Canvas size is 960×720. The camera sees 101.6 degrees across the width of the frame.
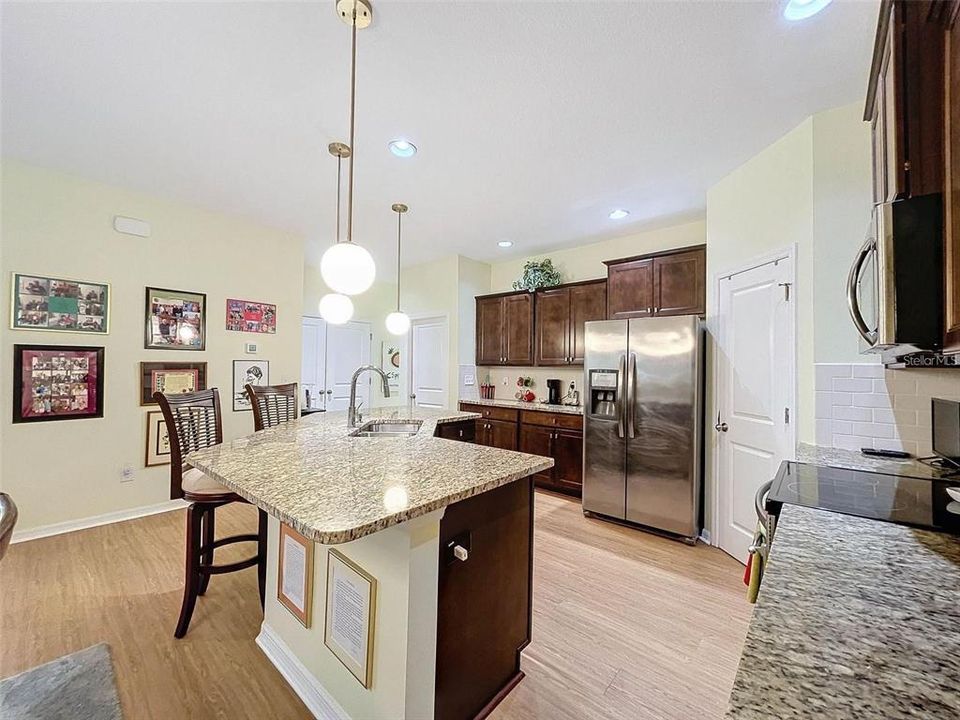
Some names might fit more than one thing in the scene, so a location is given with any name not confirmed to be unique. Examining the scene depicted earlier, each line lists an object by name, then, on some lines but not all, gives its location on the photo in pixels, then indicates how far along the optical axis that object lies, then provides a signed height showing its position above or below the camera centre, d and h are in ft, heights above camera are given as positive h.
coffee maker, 15.42 -0.96
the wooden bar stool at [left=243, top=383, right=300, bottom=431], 9.49 -1.02
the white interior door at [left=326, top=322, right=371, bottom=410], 19.31 +0.38
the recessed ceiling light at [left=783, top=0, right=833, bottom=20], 5.08 +4.79
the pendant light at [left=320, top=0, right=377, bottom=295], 5.81 +1.46
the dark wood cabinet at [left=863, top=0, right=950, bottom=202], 2.90 +2.14
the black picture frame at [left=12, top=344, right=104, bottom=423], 9.38 -0.60
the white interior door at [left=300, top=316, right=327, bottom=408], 18.33 +0.19
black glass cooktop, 3.37 -1.26
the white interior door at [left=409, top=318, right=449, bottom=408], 17.61 +0.13
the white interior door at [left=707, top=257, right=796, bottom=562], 8.02 -0.41
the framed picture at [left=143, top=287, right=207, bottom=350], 11.24 +1.25
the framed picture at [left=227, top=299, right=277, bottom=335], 12.71 +1.56
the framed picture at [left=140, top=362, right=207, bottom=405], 11.12 -0.47
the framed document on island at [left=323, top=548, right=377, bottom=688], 4.24 -2.86
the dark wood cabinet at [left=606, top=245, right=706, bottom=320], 10.96 +2.53
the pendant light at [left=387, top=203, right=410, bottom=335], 11.87 +1.35
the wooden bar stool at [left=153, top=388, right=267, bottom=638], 6.20 -2.05
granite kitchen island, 3.80 -2.20
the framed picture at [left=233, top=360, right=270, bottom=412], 12.69 -0.43
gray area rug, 4.87 -4.36
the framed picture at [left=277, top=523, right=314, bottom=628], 5.13 -2.88
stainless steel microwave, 2.75 +0.73
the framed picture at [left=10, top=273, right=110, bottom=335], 9.45 +1.41
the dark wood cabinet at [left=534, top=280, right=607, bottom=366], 14.07 +1.89
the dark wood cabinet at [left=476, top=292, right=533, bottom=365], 15.88 +1.60
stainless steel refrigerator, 9.84 -1.43
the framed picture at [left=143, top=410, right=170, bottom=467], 11.21 -2.28
